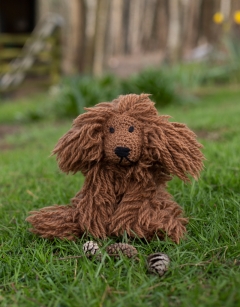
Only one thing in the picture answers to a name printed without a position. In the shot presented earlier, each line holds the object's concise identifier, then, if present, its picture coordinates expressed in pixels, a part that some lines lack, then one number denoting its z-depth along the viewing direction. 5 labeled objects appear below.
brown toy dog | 0.62
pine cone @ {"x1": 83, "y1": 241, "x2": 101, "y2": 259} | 0.59
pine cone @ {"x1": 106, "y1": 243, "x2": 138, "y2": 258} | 0.58
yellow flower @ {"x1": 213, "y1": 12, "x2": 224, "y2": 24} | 2.69
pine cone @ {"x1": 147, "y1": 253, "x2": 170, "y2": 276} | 0.54
